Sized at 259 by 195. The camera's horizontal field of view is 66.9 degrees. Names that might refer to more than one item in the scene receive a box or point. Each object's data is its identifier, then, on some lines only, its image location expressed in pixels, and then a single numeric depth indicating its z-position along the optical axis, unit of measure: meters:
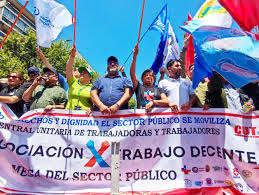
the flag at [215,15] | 3.19
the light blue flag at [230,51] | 2.64
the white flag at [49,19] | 3.78
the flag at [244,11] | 2.94
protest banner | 2.64
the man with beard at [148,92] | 3.02
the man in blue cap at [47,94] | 3.10
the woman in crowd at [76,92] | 3.31
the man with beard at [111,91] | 2.96
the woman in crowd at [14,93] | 3.12
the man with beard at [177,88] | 3.15
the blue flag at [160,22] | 5.10
